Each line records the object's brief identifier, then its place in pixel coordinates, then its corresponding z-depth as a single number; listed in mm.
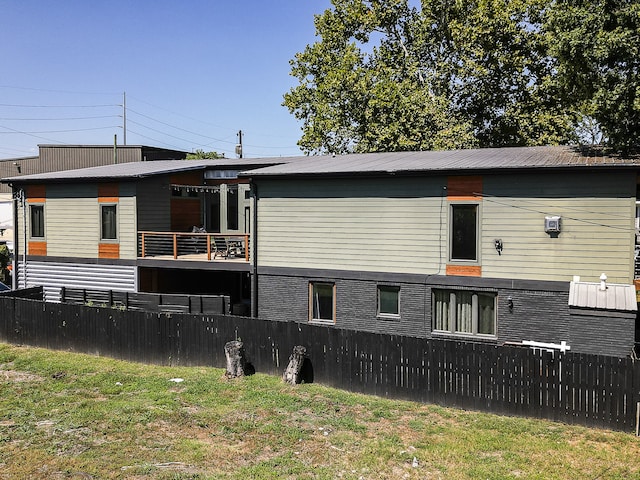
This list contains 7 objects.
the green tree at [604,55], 13398
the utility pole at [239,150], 41688
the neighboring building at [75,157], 49750
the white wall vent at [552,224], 14273
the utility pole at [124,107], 68462
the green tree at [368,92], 32344
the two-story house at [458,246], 13836
